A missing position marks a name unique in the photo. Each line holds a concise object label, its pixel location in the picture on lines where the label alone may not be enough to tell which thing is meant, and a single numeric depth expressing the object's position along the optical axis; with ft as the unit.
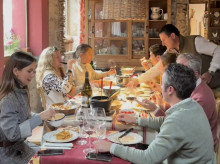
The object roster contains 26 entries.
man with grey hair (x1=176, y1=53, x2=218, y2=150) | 6.81
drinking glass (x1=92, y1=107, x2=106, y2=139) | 5.79
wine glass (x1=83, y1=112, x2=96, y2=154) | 5.73
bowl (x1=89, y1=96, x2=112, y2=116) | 7.30
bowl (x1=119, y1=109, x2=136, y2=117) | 7.36
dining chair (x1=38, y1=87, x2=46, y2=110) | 10.65
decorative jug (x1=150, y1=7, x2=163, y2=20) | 19.06
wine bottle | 9.55
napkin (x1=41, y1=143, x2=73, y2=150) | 5.61
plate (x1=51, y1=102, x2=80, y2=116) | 7.65
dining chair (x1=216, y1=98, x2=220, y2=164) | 6.95
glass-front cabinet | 19.71
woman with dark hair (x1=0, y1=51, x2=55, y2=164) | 6.52
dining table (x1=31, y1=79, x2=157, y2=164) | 5.24
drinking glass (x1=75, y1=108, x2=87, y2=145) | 5.97
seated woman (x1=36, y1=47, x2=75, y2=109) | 10.52
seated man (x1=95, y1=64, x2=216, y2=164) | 4.85
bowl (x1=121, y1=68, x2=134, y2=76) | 14.46
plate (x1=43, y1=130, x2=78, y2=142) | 5.97
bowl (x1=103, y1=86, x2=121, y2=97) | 9.22
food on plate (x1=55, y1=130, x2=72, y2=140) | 6.02
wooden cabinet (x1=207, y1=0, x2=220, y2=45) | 25.35
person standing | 11.00
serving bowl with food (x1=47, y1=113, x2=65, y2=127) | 6.64
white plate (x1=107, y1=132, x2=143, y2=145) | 5.90
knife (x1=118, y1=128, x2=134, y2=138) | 6.17
